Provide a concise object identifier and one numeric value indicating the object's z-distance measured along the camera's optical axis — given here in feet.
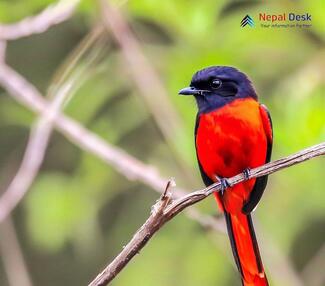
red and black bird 9.88
